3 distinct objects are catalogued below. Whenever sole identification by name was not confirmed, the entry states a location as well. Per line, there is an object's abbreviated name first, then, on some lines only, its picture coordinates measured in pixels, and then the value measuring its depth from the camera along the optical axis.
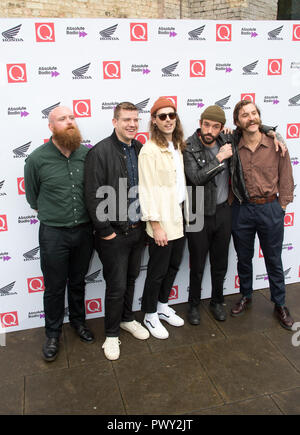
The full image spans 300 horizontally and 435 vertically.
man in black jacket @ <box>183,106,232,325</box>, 3.16
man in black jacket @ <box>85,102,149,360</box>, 2.93
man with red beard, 2.91
